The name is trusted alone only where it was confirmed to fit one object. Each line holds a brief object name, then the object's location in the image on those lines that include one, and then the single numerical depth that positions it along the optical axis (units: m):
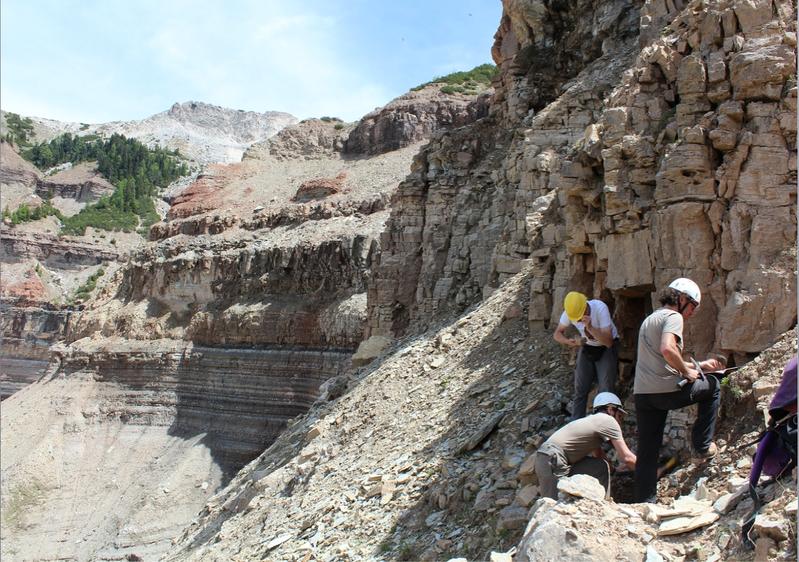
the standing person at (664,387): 6.34
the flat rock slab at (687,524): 5.36
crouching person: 6.46
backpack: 5.26
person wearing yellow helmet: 7.88
